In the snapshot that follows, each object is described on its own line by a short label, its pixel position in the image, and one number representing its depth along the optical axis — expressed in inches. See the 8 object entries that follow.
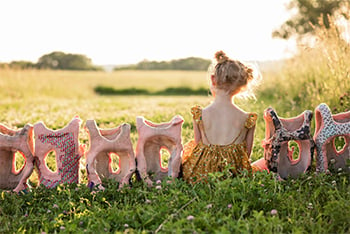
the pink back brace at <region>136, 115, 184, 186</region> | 150.6
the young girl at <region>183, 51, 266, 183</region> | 147.9
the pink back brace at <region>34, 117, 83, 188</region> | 151.9
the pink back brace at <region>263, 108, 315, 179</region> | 153.1
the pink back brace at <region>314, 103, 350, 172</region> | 154.6
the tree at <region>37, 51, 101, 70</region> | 1284.4
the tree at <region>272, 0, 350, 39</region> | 1153.4
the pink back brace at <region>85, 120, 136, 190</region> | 147.5
